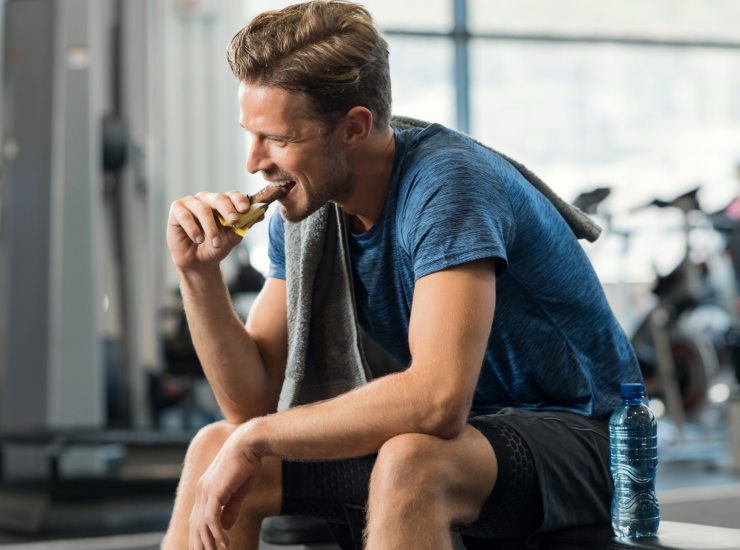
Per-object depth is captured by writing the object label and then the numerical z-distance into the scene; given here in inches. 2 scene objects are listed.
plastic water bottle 97.3
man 94.0
